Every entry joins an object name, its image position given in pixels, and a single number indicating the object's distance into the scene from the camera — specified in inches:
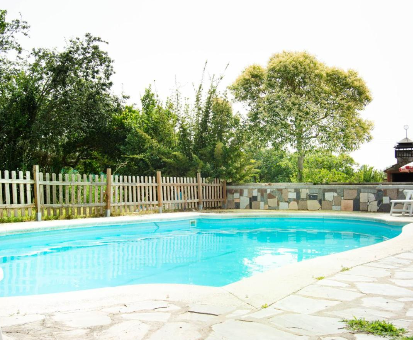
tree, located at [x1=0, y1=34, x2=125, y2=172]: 566.9
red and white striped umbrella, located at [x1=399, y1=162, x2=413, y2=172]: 403.2
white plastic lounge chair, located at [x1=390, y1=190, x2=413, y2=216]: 392.7
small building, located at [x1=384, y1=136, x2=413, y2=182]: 870.7
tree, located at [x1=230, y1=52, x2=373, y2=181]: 843.4
